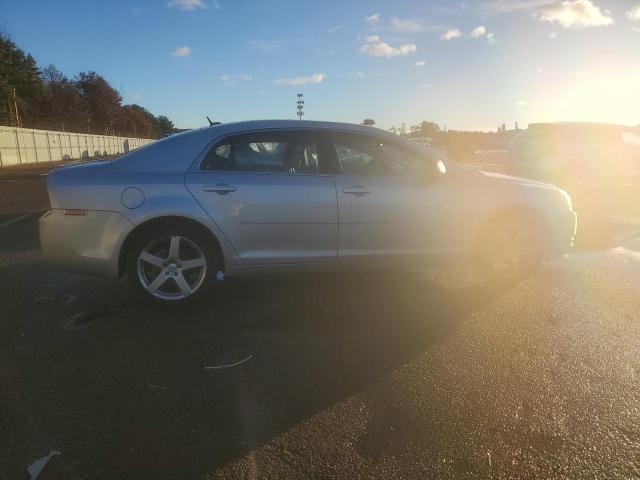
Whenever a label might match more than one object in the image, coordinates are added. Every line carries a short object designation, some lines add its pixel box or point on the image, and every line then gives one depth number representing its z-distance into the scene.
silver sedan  4.11
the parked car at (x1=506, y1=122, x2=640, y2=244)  12.98
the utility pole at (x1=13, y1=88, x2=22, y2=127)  41.09
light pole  49.62
